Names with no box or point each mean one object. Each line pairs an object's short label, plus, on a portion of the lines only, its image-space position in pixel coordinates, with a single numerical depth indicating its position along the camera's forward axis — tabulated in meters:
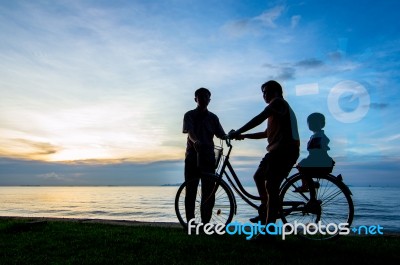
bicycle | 5.43
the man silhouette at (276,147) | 5.17
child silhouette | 5.42
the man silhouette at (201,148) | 6.44
